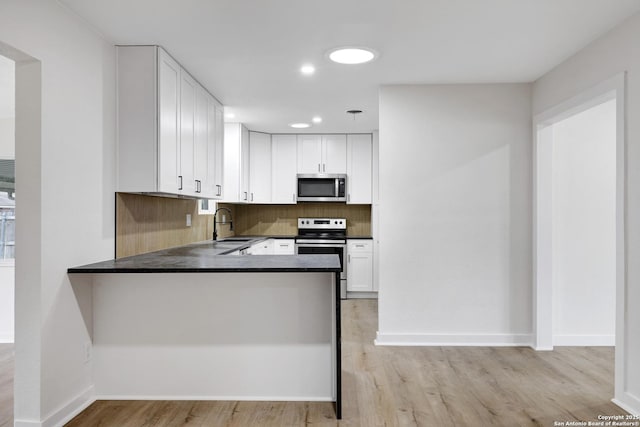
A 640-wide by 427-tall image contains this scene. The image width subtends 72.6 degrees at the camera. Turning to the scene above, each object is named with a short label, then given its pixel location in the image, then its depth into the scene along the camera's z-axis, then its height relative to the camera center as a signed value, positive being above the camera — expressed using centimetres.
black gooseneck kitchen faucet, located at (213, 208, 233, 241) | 534 -10
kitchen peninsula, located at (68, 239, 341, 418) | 264 -73
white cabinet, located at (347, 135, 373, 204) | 609 +69
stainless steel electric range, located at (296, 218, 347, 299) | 588 -39
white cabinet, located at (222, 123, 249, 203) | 541 +69
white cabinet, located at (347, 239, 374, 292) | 591 -68
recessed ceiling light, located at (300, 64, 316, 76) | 333 +115
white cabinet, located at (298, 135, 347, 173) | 611 +90
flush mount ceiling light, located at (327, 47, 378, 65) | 299 +114
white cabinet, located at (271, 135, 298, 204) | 612 +68
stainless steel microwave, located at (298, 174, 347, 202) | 604 +40
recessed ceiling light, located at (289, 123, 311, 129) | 548 +116
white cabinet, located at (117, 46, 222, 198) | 286 +65
